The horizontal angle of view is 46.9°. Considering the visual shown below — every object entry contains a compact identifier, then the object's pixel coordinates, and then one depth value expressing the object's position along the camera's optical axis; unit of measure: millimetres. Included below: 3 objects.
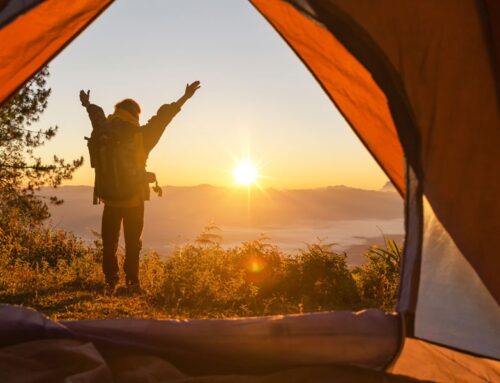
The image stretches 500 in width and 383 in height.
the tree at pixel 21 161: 11047
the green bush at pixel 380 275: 6516
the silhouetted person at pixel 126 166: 5789
